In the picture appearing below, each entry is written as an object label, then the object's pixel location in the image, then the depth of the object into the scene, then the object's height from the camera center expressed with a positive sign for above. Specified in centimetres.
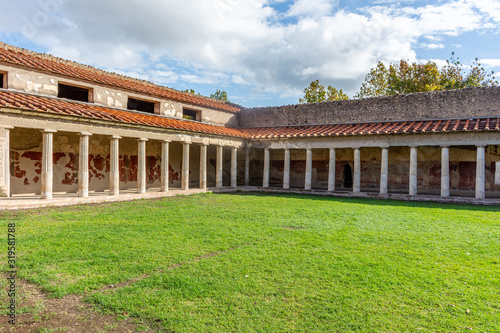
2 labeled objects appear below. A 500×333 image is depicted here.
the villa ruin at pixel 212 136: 1323 +125
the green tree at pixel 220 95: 5509 +1139
